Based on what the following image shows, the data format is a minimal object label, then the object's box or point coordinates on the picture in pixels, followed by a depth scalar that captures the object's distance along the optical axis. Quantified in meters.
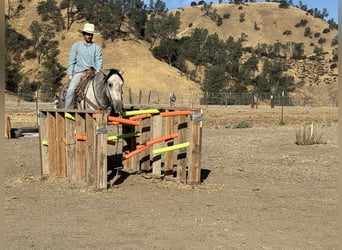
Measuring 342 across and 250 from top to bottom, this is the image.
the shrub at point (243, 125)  22.72
